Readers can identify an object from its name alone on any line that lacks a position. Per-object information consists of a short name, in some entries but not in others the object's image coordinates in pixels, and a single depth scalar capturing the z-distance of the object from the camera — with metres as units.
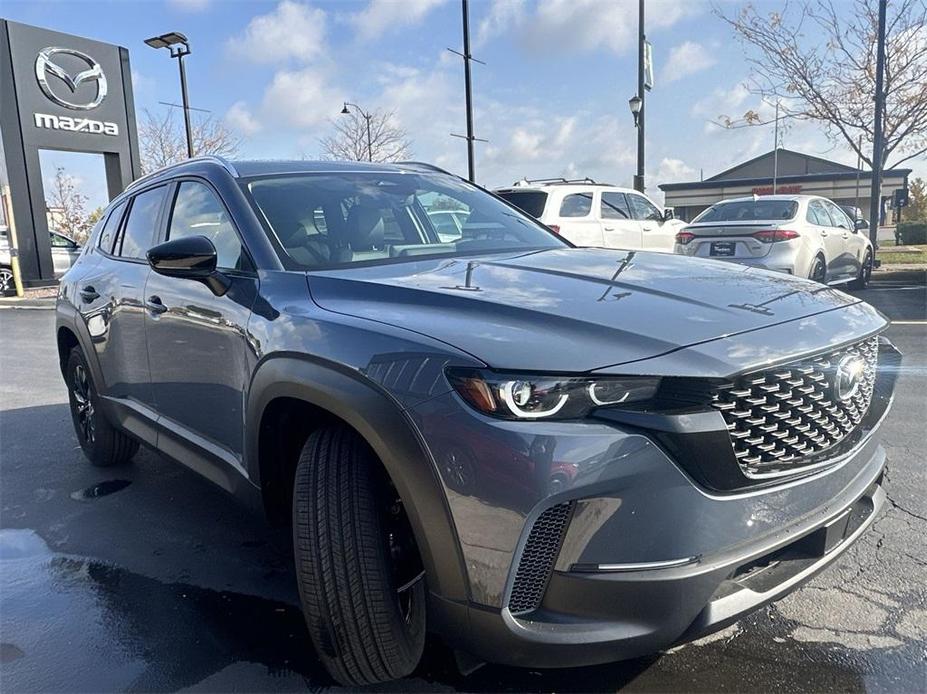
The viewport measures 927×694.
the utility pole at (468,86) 17.98
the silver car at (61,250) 20.23
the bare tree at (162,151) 30.59
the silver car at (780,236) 9.27
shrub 38.09
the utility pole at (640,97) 16.05
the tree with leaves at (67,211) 36.72
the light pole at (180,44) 17.41
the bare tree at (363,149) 30.02
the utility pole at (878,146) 14.08
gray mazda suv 1.68
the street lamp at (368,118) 26.31
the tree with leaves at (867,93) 15.71
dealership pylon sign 18.17
